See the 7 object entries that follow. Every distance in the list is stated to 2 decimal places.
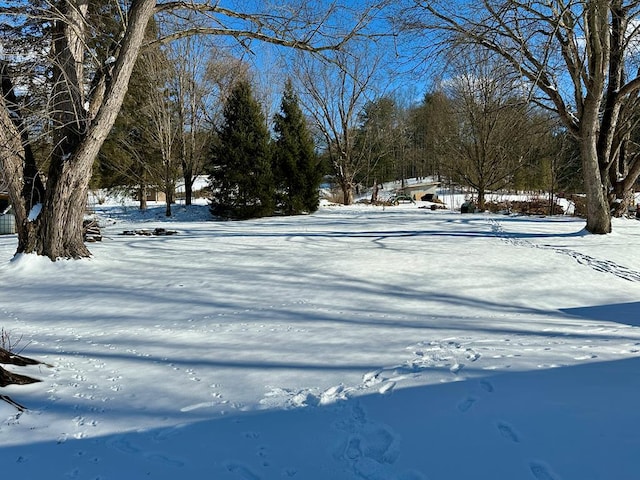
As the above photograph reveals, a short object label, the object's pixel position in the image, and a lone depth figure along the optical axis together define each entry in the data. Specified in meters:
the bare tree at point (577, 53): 9.70
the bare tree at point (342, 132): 28.31
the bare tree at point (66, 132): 7.11
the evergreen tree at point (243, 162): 19.66
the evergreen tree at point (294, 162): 20.91
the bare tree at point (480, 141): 24.30
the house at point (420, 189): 47.26
